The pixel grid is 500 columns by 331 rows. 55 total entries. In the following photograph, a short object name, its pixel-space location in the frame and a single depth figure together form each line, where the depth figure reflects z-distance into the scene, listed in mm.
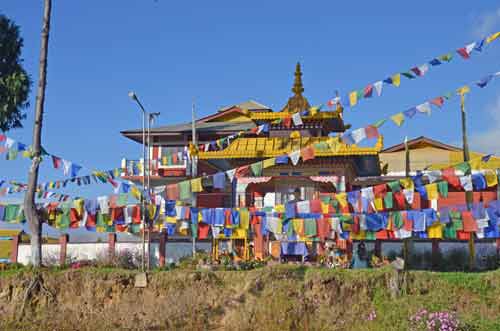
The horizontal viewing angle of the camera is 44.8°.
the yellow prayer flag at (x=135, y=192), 19491
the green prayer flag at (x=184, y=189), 18438
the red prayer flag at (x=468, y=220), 19703
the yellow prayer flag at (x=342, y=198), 19234
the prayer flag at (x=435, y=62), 17109
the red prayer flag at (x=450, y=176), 18906
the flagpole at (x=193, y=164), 31156
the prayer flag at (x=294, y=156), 17672
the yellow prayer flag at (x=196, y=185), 18094
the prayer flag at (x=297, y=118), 19178
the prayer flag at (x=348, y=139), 16703
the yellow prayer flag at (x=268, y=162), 18031
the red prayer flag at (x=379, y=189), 18859
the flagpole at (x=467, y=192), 21141
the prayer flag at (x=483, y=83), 17078
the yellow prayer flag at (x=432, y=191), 18875
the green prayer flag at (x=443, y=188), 18625
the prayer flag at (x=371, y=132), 16516
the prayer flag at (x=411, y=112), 16961
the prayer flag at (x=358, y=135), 16594
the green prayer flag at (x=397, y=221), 19891
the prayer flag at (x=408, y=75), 17266
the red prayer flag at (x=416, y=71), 17266
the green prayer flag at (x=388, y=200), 19719
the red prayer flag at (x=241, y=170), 18709
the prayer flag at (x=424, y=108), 16891
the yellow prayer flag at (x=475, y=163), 17991
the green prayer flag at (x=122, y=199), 19453
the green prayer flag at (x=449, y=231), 19941
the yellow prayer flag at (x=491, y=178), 19234
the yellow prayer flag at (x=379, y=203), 20203
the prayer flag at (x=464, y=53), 16719
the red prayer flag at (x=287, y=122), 22622
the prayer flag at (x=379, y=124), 16591
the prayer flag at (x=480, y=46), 16606
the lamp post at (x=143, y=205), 18367
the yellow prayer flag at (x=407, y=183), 19125
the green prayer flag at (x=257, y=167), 17875
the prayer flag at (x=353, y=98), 17562
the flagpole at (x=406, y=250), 22766
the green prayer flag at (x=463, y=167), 17545
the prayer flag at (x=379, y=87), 17453
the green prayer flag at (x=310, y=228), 20047
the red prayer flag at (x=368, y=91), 17531
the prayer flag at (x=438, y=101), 16984
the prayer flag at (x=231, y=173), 18234
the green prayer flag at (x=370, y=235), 20859
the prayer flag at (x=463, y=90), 17125
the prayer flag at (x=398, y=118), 16812
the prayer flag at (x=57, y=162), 18656
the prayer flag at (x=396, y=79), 17328
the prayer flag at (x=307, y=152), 17797
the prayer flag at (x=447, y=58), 17003
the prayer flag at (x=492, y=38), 16419
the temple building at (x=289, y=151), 23109
